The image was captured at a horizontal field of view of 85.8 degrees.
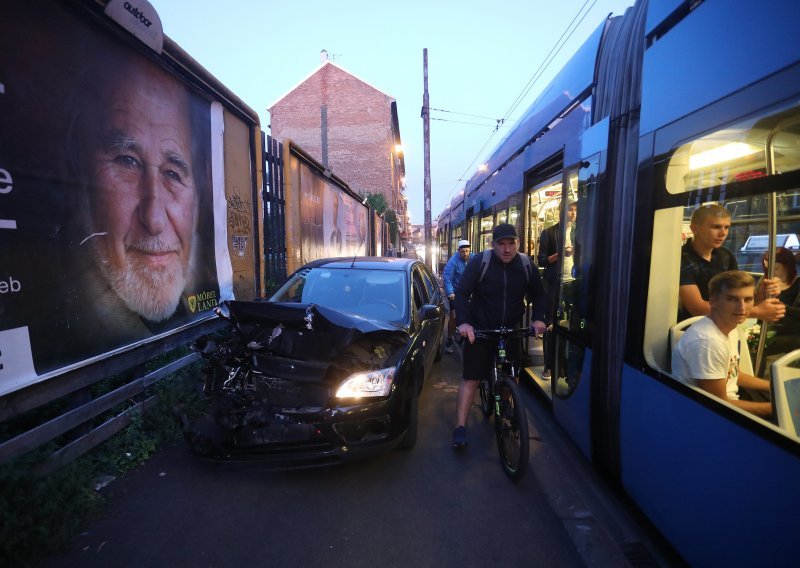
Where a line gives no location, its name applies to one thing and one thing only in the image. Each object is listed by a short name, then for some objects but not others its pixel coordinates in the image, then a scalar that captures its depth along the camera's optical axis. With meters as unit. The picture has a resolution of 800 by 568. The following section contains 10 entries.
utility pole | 20.22
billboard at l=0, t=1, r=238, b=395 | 2.85
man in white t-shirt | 2.15
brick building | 35.00
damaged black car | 3.05
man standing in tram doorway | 3.76
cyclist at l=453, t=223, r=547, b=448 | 3.65
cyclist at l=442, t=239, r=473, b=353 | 7.47
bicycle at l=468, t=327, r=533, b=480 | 3.22
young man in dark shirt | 2.28
